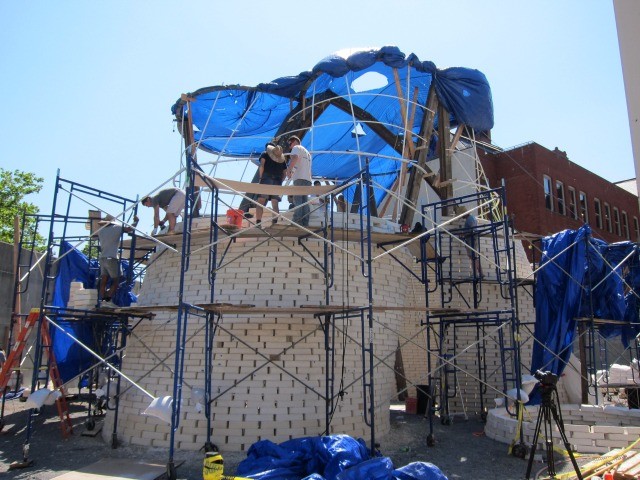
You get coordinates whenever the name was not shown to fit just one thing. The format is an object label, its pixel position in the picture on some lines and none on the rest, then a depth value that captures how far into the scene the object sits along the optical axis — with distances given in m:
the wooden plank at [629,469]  6.08
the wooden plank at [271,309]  7.48
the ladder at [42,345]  9.07
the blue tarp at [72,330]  11.09
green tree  25.75
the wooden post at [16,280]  11.04
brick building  26.12
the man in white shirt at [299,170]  9.45
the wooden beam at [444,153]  13.41
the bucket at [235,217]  8.62
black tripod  6.18
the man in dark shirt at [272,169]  9.36
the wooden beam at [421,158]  12.51
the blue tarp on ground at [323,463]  6.02
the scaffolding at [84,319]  8.84
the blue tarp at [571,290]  10.85
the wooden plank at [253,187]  7.82
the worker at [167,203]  9.98
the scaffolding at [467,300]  10.19
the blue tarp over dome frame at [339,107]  12.52
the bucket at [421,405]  11.87
